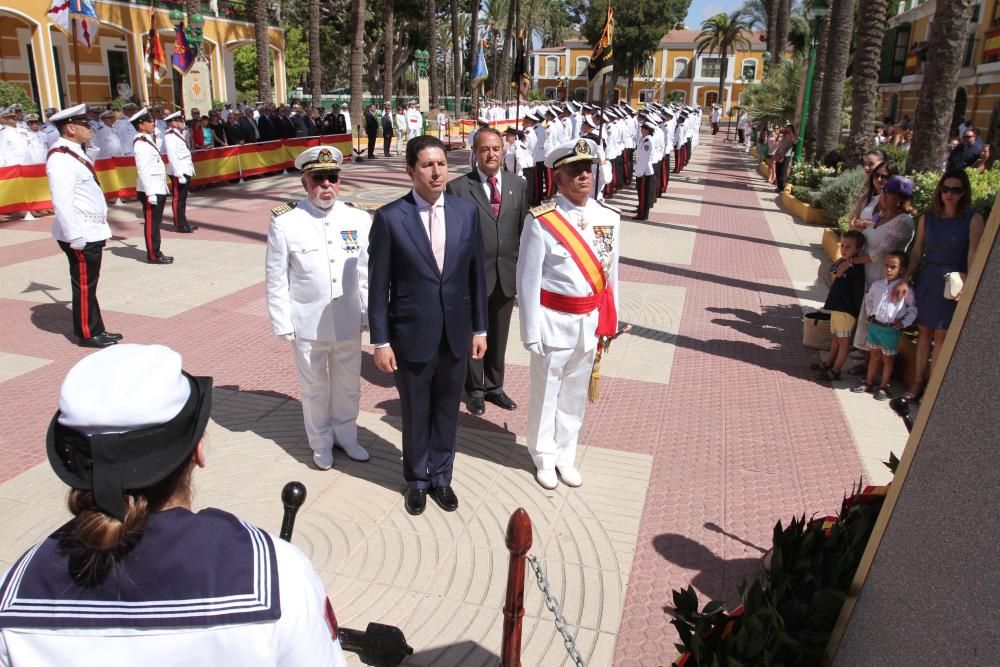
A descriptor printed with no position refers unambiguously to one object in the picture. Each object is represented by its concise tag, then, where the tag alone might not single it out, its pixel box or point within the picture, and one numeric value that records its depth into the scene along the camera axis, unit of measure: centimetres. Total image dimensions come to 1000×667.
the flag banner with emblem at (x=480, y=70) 2901
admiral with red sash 428
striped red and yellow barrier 1260
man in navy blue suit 395
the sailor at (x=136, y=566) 131
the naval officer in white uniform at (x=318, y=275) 434
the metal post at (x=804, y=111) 1889
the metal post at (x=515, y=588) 219
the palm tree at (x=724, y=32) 7306
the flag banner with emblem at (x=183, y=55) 1794
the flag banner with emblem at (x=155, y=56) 1925
